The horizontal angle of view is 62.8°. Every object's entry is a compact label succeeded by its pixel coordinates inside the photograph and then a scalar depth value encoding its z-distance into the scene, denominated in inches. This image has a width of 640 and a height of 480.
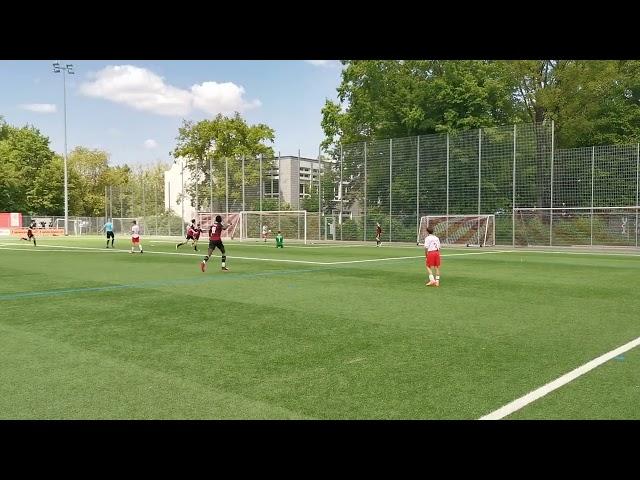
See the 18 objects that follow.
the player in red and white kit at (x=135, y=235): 1047.2
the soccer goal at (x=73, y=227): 2655.5
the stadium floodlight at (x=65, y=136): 2294.5
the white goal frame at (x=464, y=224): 1342.3
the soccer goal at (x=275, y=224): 1754.4
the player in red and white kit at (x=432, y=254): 547.8
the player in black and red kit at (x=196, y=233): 1281.5
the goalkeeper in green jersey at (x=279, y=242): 1349.5
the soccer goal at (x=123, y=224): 2468.0
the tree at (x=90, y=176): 3139.8
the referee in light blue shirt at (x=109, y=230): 1250.6
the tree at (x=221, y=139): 2497.5
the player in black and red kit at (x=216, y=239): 699.4
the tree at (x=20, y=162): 2817.4
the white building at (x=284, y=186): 1774.1
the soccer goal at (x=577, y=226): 1174.3
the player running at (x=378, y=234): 1430.9
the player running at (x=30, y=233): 1429.6
